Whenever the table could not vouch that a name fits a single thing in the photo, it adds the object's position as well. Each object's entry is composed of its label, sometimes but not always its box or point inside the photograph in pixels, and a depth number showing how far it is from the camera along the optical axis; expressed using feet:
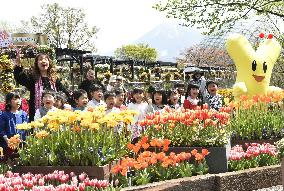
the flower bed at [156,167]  18.84
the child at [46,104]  24.19
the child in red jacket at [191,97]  32.83
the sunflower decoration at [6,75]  76.48
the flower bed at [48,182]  14.51
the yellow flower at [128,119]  19.38
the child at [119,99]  29.07
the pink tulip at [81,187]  14.73
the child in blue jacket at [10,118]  25.28
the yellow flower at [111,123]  18.80
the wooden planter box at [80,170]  17.93
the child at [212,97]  35.68
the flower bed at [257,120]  28.55
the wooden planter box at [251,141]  28.06
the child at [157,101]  29.76
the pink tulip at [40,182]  15.48
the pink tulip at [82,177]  16.01
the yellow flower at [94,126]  18.15
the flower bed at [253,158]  22.57
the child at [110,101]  27.22
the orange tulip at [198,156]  20.26
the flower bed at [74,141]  18.40
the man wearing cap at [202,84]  39.60
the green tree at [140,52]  273.33
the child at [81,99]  26.86
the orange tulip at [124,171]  17.50
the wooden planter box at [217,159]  21.79
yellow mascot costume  43.39
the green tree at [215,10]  79.00
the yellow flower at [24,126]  18.61
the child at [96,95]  28.28
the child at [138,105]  28.48
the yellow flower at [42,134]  18.26
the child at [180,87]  46.83
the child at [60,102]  26.01
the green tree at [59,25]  191.31
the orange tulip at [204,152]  20.48
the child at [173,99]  31.89
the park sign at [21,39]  72.79
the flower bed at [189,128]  22.86
